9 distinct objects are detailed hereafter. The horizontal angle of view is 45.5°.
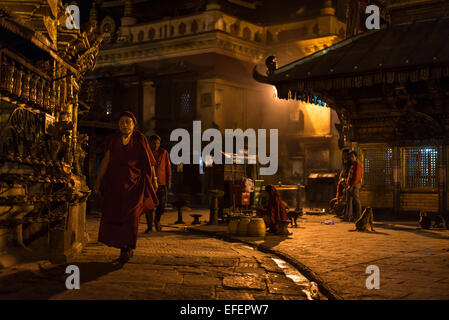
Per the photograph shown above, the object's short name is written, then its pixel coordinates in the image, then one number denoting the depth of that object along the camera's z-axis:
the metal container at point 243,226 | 11.31
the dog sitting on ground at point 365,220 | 12.48
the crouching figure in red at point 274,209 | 11.77
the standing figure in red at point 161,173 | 11.70
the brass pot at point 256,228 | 11.20
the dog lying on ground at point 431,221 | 12.99
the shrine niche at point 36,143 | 6.49
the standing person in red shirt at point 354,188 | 14.75
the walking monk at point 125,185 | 7.14
